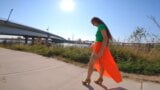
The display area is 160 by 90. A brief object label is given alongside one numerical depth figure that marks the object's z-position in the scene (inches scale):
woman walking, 77.4
